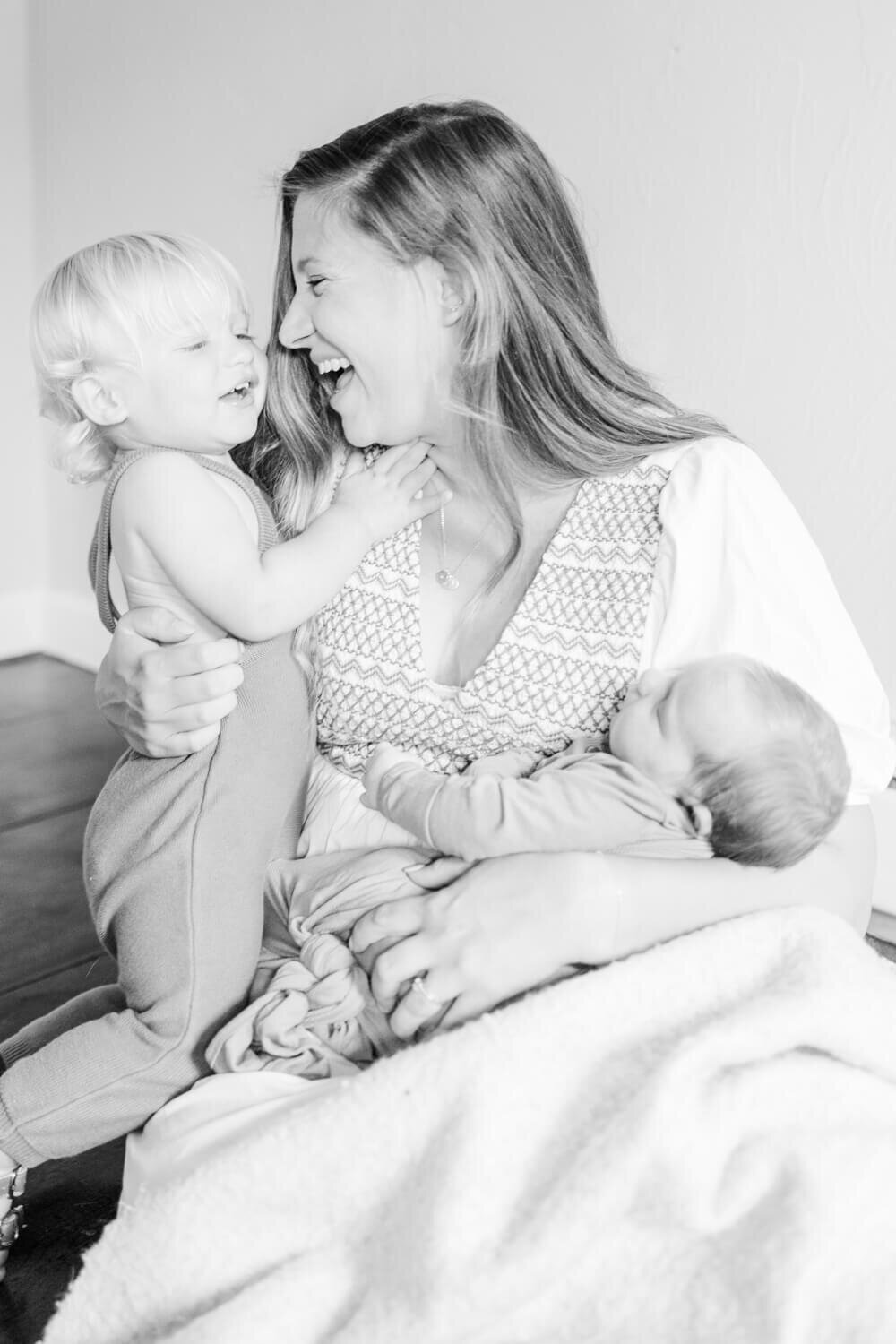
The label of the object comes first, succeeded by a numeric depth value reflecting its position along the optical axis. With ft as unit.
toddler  4.27
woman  4.38
